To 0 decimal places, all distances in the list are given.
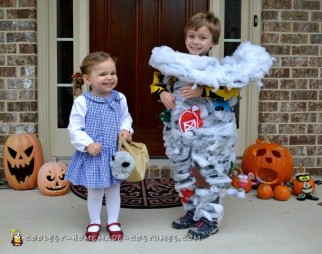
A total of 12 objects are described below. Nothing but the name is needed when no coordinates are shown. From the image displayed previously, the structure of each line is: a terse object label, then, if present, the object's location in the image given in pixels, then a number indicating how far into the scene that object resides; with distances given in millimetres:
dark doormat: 3658
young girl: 2803
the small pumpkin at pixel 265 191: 3855
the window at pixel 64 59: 4531
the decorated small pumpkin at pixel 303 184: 3885
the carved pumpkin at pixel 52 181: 3902
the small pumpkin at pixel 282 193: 3796
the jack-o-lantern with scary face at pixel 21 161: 4039
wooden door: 4551
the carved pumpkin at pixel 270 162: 4059
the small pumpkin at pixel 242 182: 3982
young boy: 2887
